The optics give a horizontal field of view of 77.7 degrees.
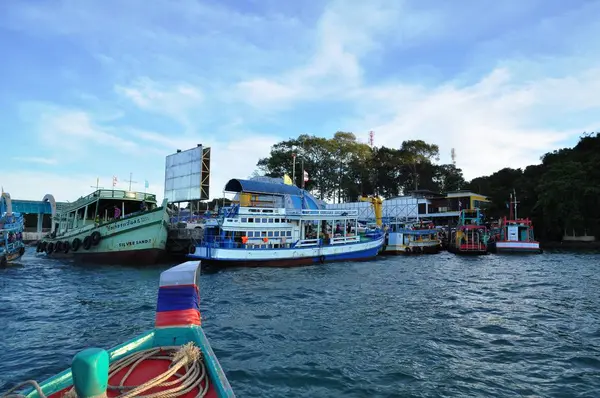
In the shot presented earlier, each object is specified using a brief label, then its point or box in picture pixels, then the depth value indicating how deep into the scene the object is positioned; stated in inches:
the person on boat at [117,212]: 1193.5
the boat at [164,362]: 115.1
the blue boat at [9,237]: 937.5
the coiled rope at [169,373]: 142.7
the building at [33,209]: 2099.4
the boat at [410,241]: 1658.5
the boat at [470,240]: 1563.7
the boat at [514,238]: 1564.3
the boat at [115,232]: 1039.6
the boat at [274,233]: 1011.3
